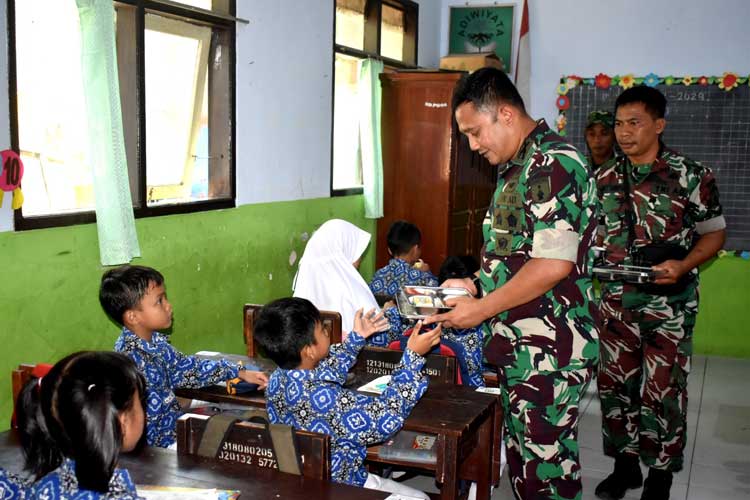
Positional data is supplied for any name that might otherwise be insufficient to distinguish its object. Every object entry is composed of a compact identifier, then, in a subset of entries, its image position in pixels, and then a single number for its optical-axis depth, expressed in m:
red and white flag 6.77
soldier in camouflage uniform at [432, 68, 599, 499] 2.14
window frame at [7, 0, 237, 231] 3.06
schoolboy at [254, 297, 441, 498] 2.23
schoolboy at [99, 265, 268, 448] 2.69
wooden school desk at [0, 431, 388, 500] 1.77
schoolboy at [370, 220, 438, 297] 4.77
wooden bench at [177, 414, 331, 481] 1.86
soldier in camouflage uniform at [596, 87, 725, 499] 3.22
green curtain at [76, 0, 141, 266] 3.34
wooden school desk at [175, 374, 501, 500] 2.33
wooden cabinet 6.15
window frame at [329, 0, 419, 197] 5.57
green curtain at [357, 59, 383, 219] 5.82
